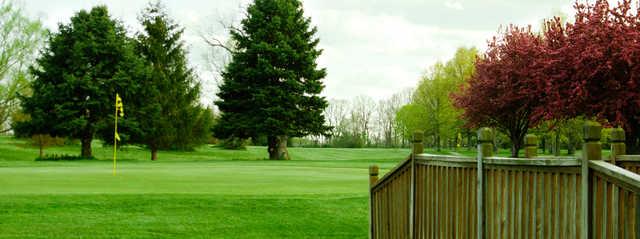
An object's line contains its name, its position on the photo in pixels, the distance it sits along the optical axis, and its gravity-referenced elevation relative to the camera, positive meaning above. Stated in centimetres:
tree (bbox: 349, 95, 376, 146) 9462 +358
